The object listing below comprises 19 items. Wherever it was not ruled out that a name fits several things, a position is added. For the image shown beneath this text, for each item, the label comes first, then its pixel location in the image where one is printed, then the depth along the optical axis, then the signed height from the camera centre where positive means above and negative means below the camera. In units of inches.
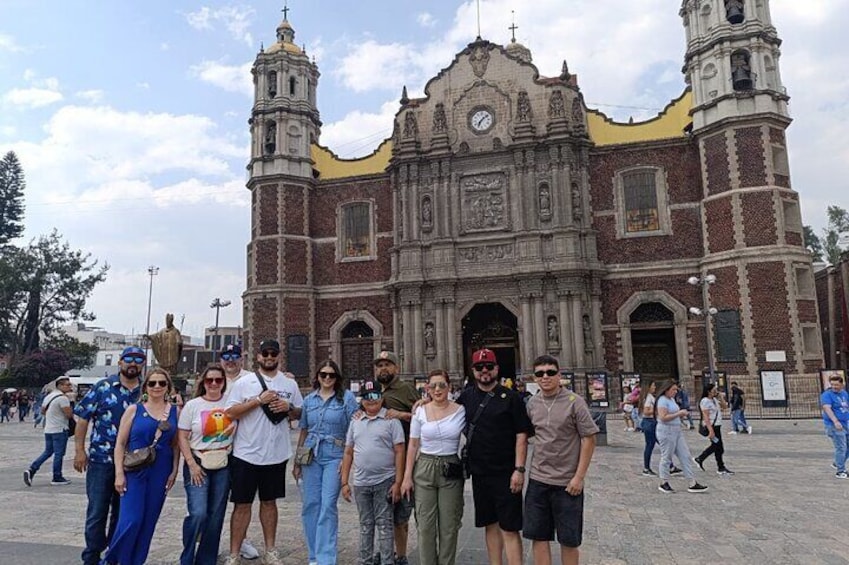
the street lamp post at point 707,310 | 846.5 +62.7
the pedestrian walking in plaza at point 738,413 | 643.3 -60.4
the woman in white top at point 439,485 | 188.5 -37.2
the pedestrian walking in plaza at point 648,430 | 408.2 -48.1
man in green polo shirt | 212.1 -12.0
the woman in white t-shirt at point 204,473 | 196.9 -33.5
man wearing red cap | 182.5 -29.1
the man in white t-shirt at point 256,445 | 206.5 -26.3
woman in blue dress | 185.9 -32.1
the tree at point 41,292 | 1641.2 +217.5
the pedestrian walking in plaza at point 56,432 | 390.9 -37.3
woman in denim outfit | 206.2 -28.7
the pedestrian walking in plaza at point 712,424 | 394.3 -43.7
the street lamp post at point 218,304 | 1593.3 +163.0
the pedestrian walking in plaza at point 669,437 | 353.4 -46.4
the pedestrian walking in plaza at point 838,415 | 376.2 -37.7
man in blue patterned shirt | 201.0 -22.2
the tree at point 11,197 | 1878.7 +538.8
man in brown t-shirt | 177.2 -32.3
